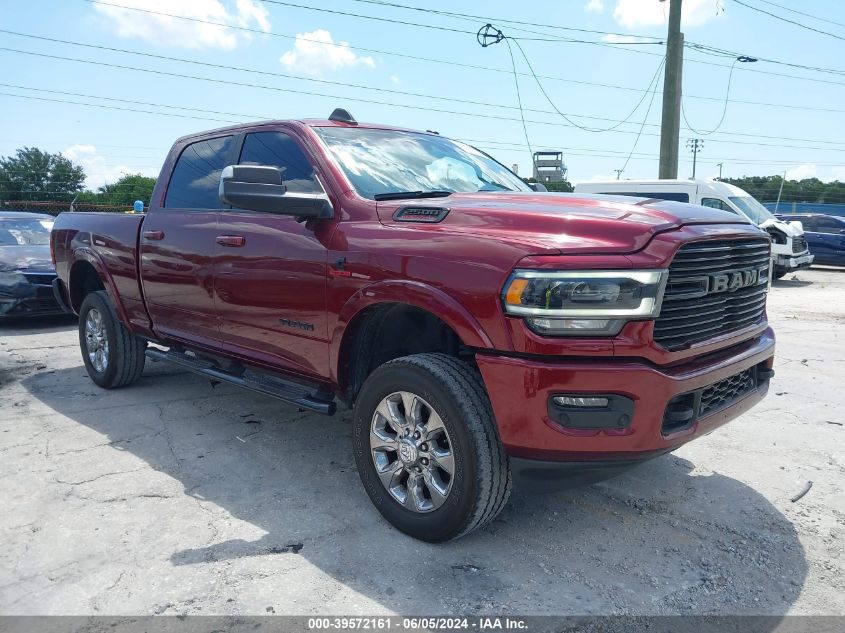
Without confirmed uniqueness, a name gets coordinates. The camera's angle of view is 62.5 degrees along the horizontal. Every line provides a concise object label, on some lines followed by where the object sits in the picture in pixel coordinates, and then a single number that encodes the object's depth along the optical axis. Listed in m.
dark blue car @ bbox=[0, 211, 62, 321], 8.63
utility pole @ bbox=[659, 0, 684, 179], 14.52
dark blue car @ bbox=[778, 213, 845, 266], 18.47
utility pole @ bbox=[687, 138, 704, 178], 84.06
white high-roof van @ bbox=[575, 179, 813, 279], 13.98
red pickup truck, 2.64
